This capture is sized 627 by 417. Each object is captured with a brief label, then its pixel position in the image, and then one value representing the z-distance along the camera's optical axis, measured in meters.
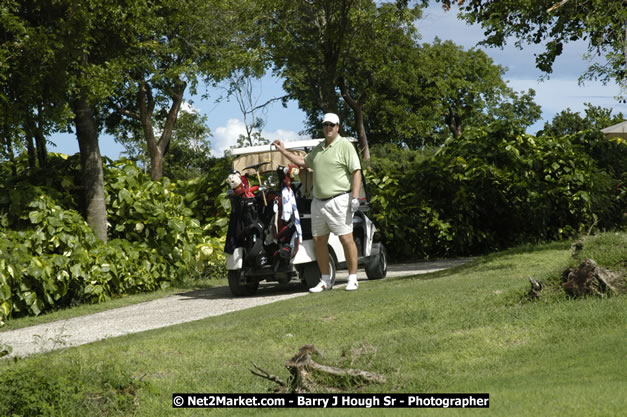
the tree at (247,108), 40.50
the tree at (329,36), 29.23
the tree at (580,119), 69.49
